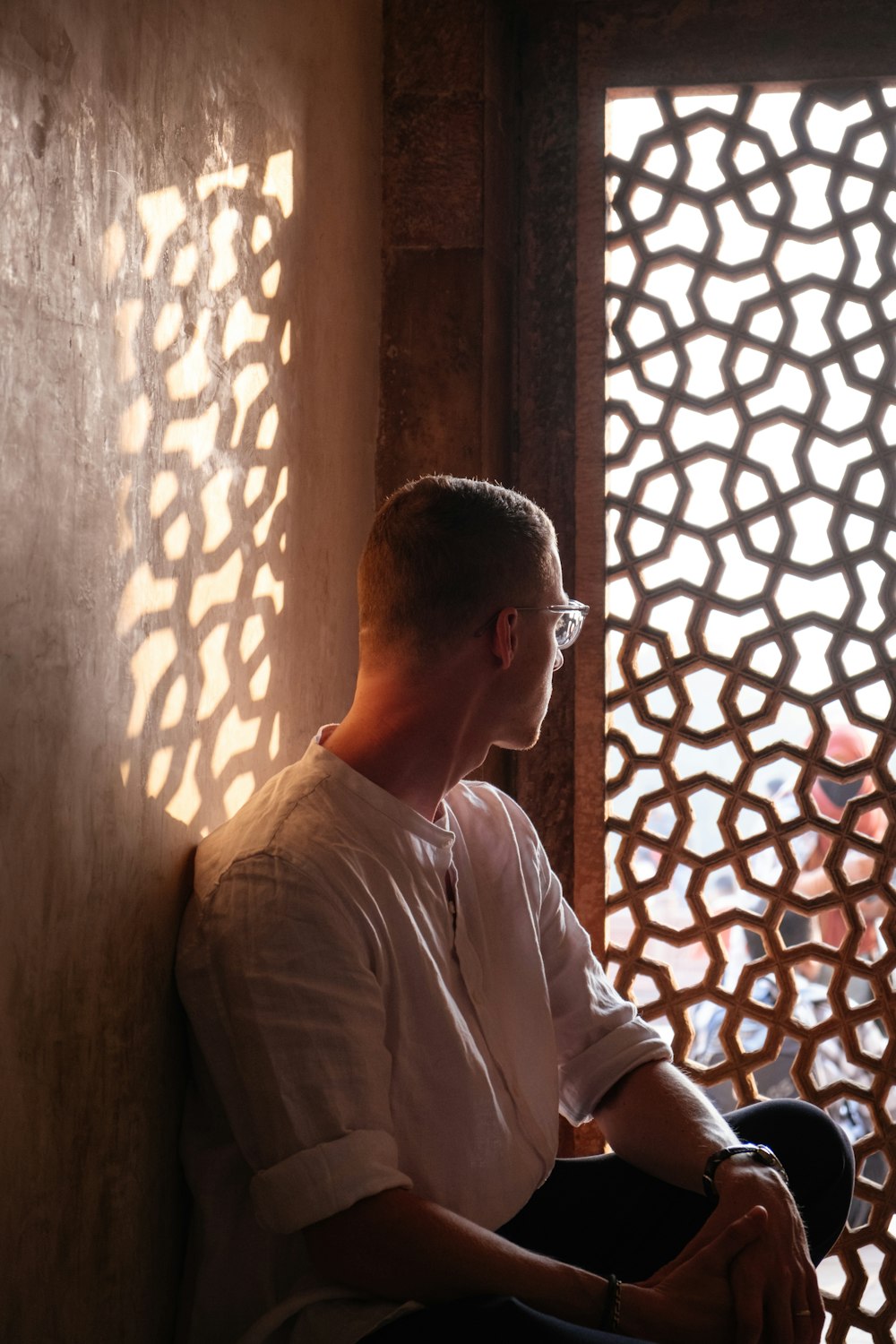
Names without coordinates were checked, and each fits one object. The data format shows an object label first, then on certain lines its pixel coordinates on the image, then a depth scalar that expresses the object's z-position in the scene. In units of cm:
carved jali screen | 253
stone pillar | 259
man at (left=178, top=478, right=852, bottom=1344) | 143
